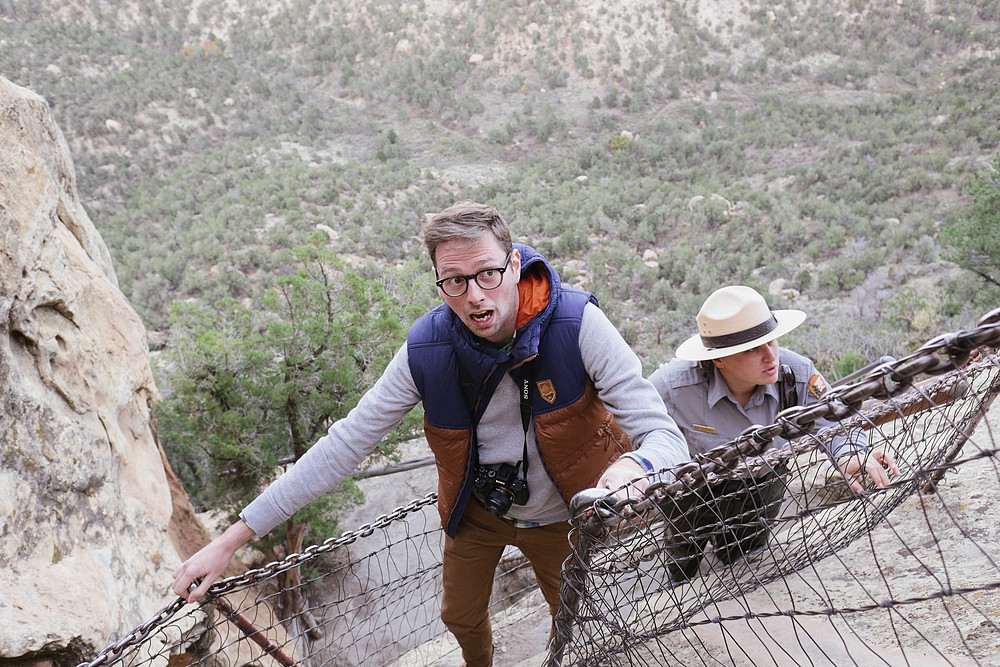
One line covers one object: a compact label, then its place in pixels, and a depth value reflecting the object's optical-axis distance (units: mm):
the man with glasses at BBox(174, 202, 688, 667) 1785
